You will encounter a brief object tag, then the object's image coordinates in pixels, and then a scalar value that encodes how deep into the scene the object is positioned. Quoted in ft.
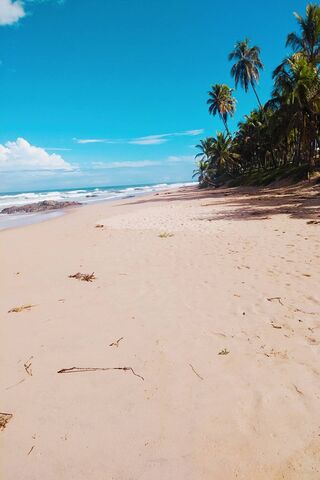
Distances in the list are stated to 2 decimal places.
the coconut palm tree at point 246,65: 126.41
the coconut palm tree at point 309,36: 89.86
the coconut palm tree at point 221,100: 148.64
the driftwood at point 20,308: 17.95
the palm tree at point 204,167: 182.00
